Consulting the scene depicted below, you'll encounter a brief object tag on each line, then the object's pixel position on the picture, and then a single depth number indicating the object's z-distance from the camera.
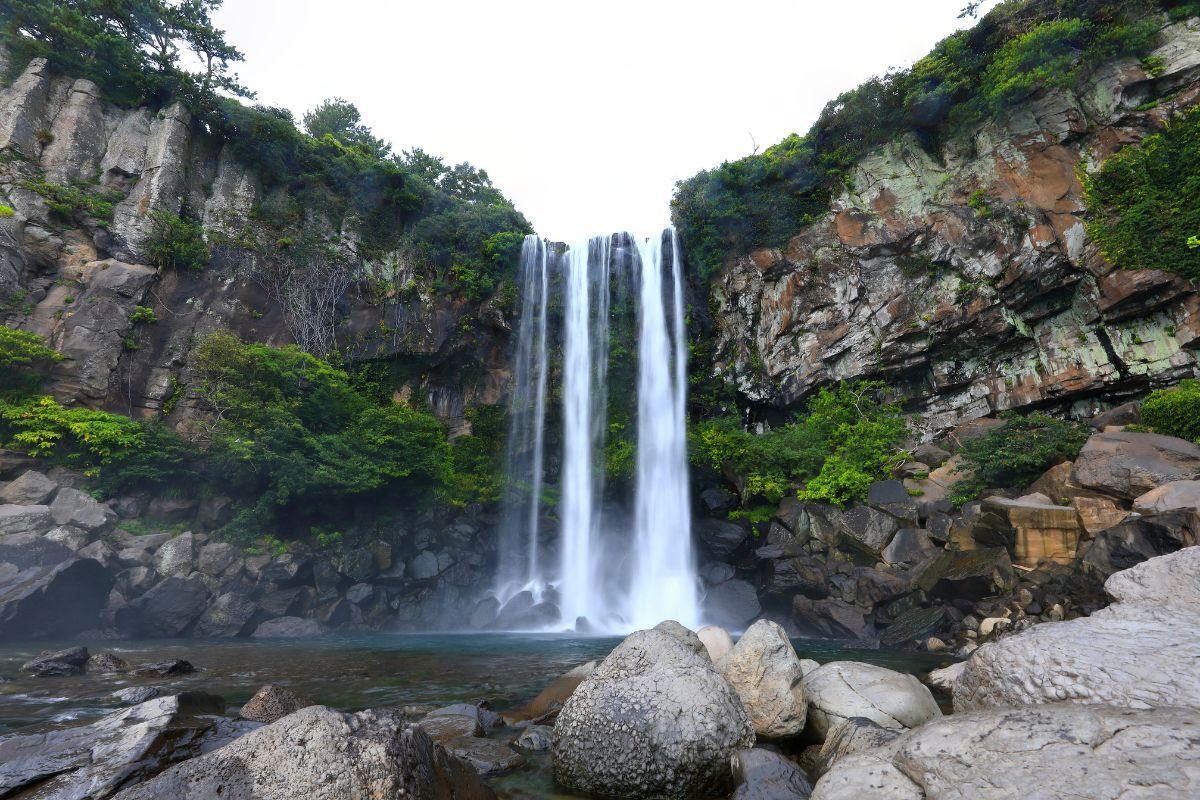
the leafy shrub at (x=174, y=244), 19.97
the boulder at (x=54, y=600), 12.47
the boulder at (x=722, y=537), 18.06
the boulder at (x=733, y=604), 16.33
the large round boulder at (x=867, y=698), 4.74
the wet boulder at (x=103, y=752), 3.34
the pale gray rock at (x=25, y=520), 13.18
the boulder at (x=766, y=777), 3.52
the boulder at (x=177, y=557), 14.71
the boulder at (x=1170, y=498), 9.50
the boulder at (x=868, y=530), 14.17
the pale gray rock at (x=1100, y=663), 3.13
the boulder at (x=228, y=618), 14.66
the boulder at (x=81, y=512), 14.20
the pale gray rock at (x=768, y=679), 4.90
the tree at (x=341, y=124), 36.02
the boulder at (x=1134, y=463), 10.73
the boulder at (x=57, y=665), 8.44
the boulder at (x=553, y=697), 6.33
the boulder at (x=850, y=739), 3.91
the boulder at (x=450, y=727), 5.27
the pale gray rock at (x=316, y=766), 2.88
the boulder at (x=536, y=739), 5.07
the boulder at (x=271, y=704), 5.51
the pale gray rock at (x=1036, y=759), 2.26
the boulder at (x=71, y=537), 13.70
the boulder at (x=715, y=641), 6.60
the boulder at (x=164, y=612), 14.07
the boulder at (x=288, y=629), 15.16
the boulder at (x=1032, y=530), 11.06
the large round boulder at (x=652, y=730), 3.81
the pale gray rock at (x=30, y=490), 14.09
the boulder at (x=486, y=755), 4.48
